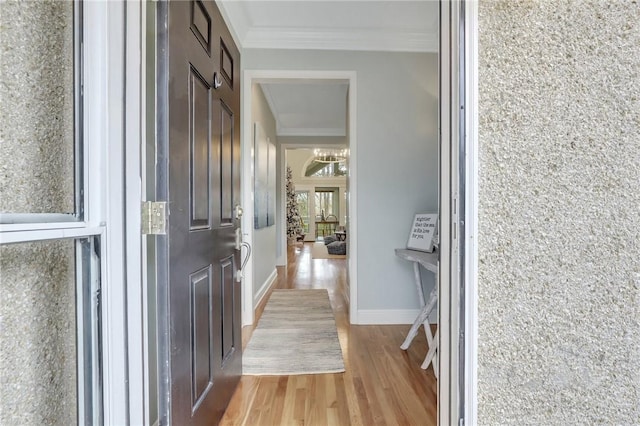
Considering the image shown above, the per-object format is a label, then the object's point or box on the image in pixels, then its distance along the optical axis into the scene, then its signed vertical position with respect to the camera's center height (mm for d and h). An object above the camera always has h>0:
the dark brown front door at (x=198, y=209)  970 +14
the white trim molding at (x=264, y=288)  3219 -982
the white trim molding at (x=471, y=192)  842 +53
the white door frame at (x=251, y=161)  2750 +492
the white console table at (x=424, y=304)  1988 -683
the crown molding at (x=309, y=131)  5527 +1494
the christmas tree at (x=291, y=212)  8648 -3
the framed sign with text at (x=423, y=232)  2459 -181
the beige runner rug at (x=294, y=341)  2010 -1046
